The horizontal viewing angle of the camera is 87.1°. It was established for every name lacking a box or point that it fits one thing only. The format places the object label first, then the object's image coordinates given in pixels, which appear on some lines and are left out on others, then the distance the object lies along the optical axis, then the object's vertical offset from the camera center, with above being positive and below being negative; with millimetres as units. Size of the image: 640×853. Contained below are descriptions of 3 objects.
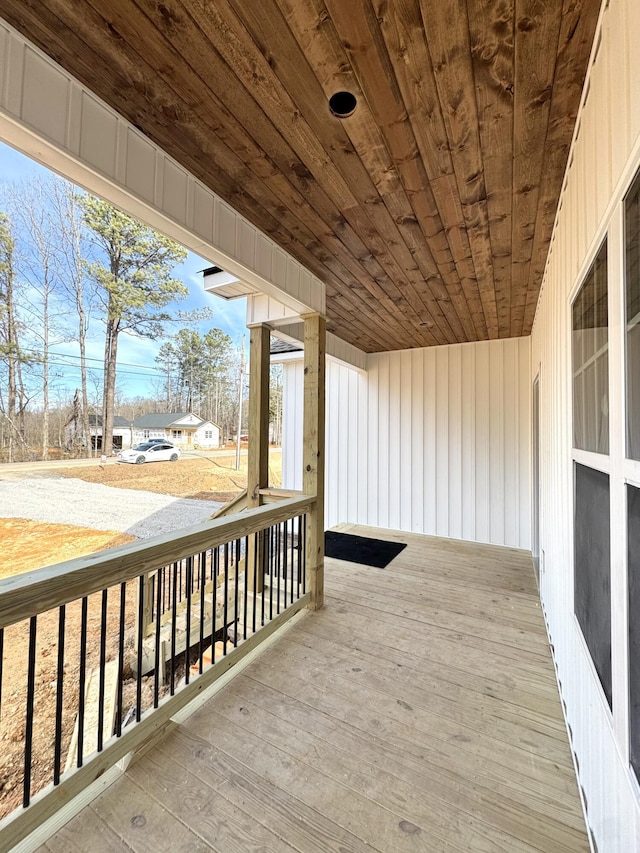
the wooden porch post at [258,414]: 3016 +204
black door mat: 4035 -1451
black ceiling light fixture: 1255 +1274
